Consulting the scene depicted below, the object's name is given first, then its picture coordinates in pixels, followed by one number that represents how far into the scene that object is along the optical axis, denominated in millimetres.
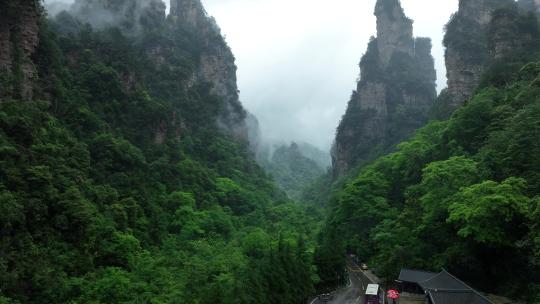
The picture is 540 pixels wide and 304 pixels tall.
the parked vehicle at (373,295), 34412
